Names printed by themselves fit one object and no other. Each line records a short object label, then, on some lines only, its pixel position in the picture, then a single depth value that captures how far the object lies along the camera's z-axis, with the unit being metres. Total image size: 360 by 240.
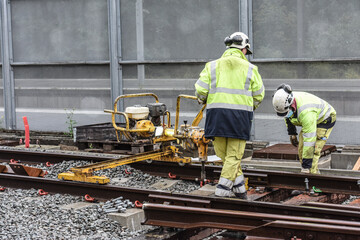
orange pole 27.22
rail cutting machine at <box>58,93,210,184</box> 17.23
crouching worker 16.08
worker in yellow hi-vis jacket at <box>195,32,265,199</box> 14.19
